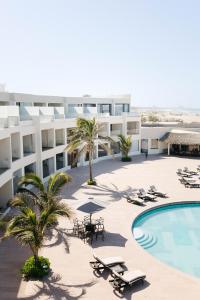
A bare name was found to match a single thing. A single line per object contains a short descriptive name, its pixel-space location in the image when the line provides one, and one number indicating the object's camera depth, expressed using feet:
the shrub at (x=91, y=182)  69.37
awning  105.32
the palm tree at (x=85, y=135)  68.81
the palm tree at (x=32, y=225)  30.30
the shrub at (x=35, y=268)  31.65
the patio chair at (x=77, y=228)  42.66
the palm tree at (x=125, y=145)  98.41
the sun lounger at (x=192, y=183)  67.55
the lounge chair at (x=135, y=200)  55.63
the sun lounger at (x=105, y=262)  32.78
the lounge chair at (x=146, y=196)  57.96
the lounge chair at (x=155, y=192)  60.25
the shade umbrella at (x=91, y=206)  42.21
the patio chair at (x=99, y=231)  41.89
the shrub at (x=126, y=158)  98.98
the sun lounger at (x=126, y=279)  29.54
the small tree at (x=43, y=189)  37.86
